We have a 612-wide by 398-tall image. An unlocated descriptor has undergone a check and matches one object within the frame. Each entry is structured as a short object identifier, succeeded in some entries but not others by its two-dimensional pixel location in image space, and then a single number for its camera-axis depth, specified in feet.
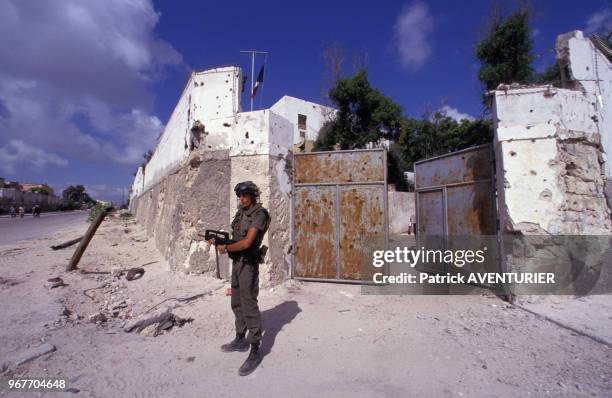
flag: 19.67
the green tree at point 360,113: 58.85
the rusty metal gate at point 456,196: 15.05
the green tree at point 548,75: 46.78
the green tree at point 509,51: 45.39
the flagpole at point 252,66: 18.56
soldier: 8.40
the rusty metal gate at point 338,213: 15.83
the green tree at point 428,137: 61.21
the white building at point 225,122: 15.35
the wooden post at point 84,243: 17.19
